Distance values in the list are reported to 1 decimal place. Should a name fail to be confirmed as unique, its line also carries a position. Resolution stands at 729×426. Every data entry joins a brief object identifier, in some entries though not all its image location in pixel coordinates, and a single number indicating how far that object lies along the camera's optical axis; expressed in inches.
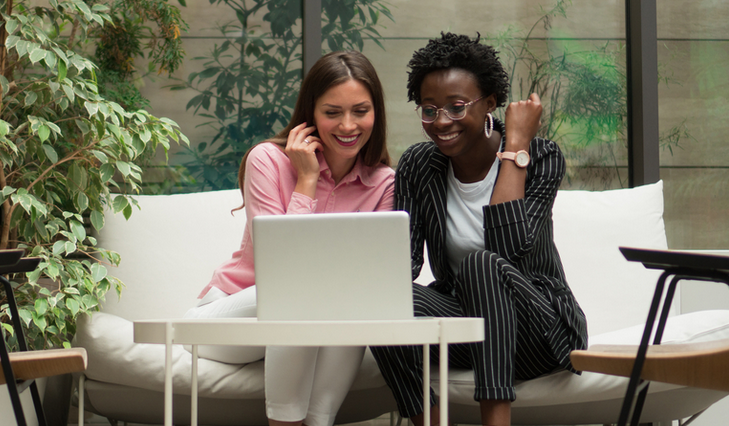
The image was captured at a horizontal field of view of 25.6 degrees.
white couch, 139.6
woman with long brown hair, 142.4
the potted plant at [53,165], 145.2
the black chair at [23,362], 123.3
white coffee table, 116.3
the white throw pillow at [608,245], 155.9
